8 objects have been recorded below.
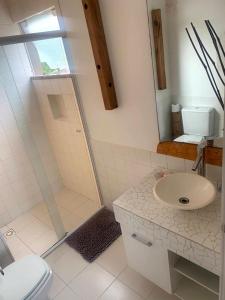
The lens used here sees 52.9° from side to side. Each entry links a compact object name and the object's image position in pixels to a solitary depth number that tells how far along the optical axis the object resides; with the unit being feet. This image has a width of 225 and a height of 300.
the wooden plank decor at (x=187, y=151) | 4.75
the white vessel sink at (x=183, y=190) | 4.31
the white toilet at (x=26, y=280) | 4.82
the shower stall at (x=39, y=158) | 7.29
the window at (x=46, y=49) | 6.78
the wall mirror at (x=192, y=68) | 4.19
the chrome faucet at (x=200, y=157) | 4.55
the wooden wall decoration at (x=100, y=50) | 5.08
